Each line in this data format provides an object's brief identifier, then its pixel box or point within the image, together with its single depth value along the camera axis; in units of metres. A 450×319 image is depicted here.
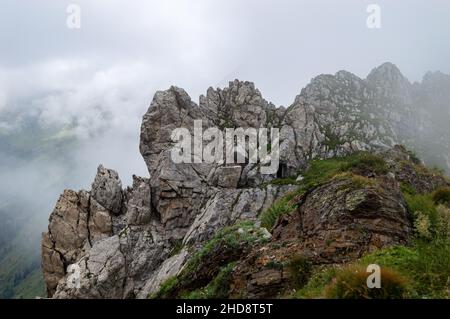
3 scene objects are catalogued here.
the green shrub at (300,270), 13.05
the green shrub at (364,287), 9.61
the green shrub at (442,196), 18.33
